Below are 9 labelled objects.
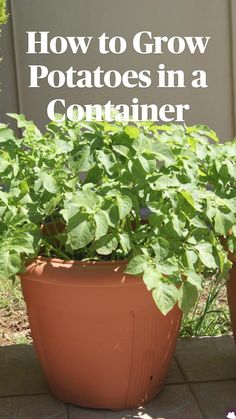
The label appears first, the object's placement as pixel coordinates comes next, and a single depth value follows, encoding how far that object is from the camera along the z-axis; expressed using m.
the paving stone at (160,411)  2.42
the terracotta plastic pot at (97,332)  2.23
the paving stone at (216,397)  2.45
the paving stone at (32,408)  2.43
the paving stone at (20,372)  2.63
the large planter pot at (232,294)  2.60
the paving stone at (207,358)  2.74
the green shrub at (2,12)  4.18
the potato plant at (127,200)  2.08
